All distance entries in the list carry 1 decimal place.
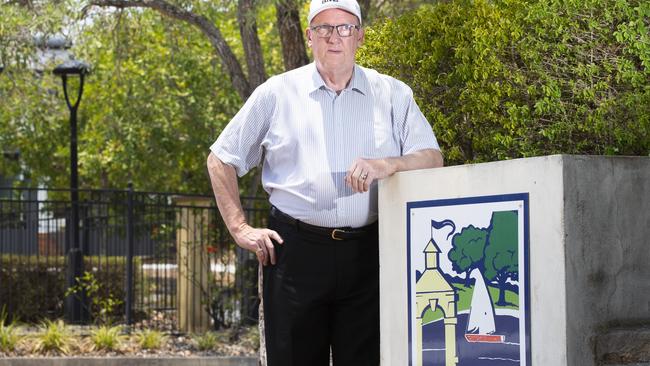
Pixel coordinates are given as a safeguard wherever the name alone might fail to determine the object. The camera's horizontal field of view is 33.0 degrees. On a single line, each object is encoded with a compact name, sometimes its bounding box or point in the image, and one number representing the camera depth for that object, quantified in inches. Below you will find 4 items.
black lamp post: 532.1
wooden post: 515.5
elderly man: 160.2
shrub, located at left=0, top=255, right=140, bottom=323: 543.2
